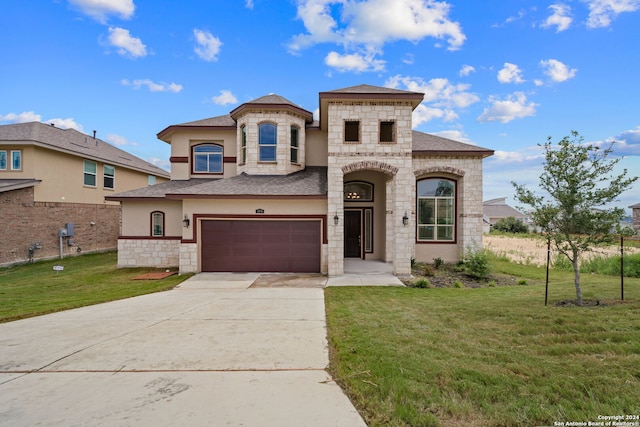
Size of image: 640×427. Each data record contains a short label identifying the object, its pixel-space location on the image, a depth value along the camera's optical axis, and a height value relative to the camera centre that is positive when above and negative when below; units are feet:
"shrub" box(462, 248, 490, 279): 39.81 -6.44
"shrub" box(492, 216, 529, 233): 159.33 -4.56
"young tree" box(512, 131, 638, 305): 21.03 +1.09
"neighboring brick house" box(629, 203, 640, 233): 110.98 +1.30
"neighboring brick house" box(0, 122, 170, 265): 50.31 +4.81
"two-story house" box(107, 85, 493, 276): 38.37 +3.55
